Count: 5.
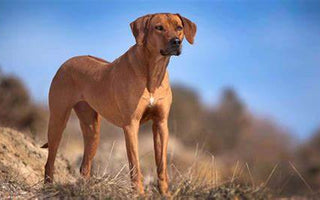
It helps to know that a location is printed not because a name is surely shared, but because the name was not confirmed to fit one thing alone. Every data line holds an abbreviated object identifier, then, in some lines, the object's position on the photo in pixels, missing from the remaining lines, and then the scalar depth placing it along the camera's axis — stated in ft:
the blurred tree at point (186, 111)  105.19
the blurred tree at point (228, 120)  120.16
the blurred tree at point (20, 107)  64.75
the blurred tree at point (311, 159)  84.33
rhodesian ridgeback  24.47
